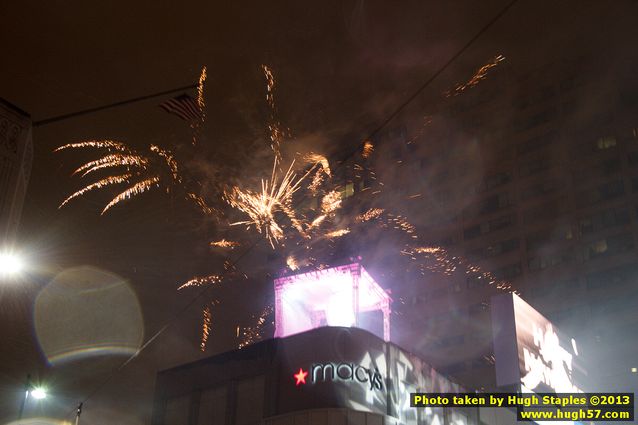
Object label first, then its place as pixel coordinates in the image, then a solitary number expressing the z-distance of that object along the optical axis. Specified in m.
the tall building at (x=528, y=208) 75.69
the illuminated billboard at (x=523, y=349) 29.16
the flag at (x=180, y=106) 22.88
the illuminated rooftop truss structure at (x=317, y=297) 35.97
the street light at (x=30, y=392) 32.91
